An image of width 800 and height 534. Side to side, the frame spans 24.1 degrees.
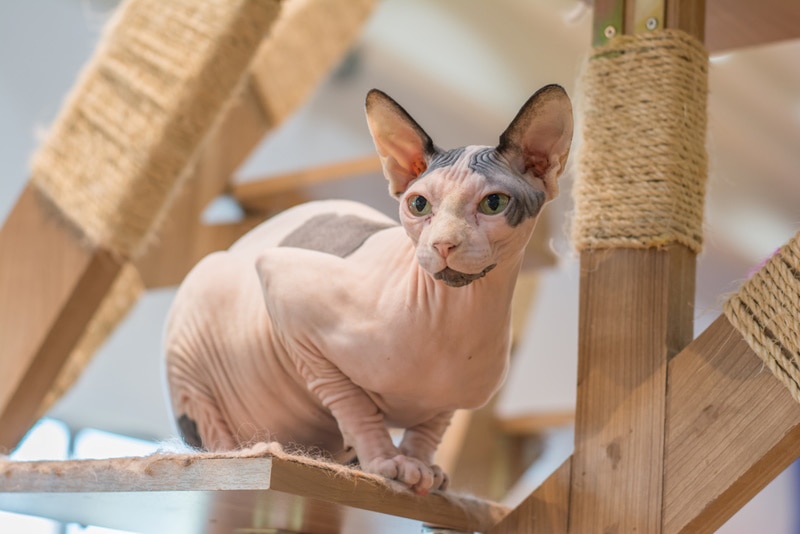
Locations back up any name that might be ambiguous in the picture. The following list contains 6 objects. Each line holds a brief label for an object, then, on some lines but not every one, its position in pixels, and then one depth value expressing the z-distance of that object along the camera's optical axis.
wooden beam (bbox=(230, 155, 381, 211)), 1.59
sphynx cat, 1.02
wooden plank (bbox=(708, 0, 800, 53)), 1.19
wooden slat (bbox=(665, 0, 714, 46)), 1.13
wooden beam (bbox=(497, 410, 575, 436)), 2.20
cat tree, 1.04
